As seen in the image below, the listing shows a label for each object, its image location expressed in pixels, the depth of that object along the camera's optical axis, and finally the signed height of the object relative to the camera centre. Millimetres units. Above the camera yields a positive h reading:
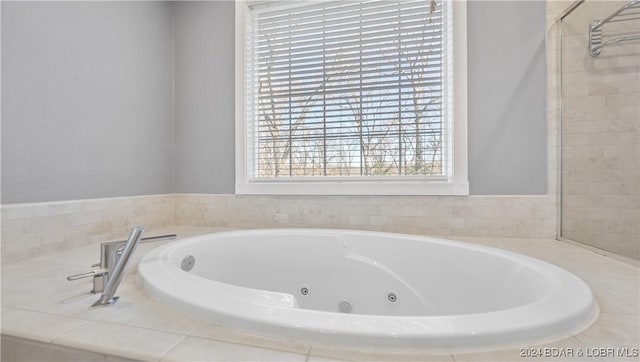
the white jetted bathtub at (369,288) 519 -314
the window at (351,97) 1589 +532
